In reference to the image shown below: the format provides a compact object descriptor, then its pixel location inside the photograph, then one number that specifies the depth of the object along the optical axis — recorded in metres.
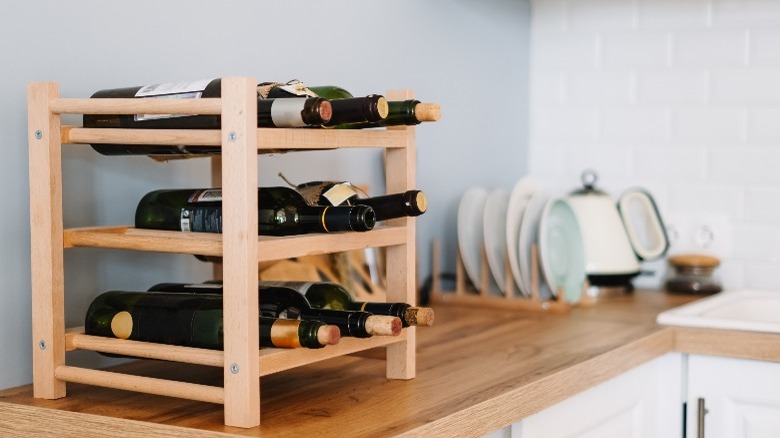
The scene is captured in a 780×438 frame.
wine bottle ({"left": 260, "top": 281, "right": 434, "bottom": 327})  1.16
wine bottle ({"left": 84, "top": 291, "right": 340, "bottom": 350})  1.06
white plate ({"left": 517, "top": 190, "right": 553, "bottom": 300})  1.93
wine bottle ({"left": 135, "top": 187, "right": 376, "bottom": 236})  1.10
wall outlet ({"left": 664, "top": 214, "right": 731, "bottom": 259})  2.25
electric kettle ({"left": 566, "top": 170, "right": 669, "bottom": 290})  2.17
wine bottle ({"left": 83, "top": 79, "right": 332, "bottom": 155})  1.02
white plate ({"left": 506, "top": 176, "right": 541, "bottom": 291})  1.92
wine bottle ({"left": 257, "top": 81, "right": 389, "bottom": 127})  1.02
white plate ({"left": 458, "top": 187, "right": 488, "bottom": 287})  2.02
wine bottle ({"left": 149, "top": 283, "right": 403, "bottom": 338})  1.08
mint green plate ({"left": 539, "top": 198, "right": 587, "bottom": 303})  2.03
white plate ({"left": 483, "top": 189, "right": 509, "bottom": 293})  1.97
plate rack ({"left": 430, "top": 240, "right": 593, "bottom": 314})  1.94
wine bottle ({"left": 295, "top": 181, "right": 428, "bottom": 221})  1.17
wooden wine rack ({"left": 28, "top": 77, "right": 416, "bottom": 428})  1.01
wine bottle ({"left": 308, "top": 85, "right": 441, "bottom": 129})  1.18
